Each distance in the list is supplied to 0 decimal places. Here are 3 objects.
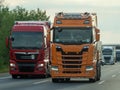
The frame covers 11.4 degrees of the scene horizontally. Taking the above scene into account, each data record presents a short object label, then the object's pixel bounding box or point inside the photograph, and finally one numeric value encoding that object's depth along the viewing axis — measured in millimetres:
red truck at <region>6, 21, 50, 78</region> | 35844
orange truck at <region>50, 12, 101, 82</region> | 30469
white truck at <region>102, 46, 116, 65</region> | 95488
